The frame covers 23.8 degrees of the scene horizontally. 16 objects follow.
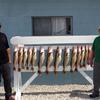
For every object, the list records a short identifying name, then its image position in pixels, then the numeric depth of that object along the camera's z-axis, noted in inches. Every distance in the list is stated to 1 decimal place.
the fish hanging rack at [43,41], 233.6
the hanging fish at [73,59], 236.2
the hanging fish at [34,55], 233.3
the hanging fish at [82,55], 236.7
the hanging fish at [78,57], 236.4
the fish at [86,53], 237.4
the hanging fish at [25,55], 233.0
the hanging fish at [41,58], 233.5
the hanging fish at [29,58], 233.2
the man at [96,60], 225.3
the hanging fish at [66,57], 234.5
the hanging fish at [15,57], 232.2
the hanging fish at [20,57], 232.4
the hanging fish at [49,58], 233.5
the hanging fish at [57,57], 234.4
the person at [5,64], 215.4
